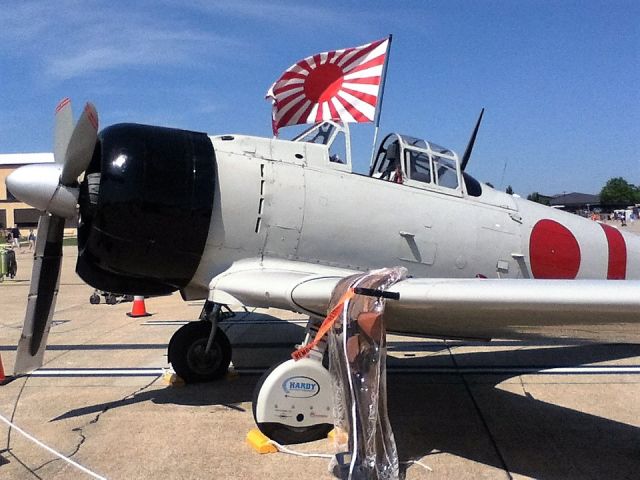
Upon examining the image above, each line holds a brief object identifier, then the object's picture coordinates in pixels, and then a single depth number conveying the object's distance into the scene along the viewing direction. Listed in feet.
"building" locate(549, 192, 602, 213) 363.23
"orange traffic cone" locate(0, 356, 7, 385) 20.06
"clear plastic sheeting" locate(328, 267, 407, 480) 12.42
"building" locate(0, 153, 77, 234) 231.91
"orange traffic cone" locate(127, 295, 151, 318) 35.58
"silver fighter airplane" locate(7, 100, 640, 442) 16.29
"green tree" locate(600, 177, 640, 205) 414.62
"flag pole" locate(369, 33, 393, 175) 25.06
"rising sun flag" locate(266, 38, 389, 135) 26.30
